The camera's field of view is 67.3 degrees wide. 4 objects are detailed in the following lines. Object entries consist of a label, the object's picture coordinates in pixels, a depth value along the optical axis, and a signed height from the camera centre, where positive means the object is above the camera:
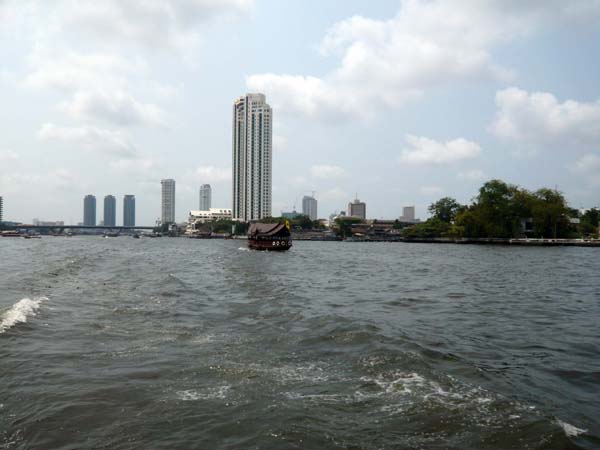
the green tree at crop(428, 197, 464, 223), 155.50 +7.93
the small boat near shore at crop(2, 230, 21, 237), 186.88 -2.22
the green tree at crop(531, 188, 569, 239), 107.75 +4.45
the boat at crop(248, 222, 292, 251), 72.25 -1.05
